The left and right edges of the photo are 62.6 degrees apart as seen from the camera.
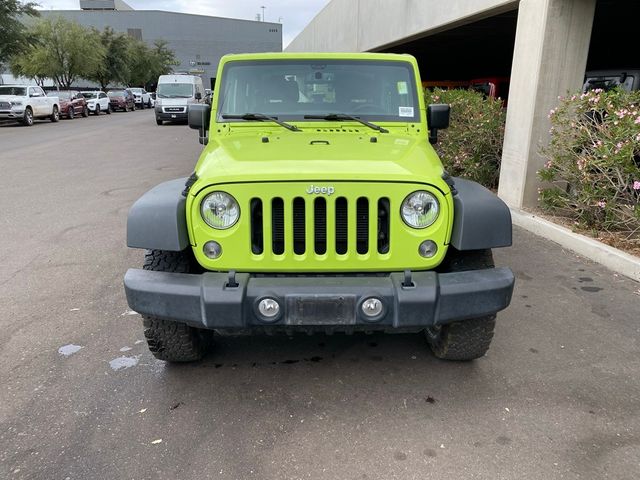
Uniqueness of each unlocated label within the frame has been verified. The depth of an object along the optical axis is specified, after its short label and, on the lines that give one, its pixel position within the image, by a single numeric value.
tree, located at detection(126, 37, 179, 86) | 58.47
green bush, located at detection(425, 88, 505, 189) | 8.30
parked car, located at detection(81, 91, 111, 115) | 33.25
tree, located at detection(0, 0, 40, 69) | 25.34
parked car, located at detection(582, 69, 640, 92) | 9.43
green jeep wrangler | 2.63
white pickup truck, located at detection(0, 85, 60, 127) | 22.92
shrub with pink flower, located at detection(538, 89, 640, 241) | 5.31
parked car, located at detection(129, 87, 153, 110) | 45.59
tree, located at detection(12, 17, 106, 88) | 36.97
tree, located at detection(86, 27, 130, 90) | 48.12
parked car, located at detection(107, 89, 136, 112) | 38.22
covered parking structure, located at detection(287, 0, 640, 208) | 6.73
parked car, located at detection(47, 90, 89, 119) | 28.38
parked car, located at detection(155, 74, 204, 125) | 25.16
